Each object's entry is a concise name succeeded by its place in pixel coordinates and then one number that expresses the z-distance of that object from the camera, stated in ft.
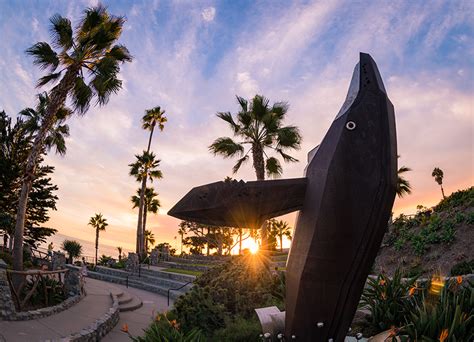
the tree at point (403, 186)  93.14
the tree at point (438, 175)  145.79
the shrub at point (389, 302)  17.22
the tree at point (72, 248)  114.73
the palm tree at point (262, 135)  57.16
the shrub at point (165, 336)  13.66
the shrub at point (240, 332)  18.29
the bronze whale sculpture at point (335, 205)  9.70
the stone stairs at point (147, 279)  62.18
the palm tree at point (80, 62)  46.35
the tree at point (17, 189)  85.81
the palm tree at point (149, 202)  136.34
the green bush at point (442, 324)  12.45
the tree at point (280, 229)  215.92
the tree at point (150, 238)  234.95
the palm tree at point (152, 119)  121.70
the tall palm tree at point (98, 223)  180.34
